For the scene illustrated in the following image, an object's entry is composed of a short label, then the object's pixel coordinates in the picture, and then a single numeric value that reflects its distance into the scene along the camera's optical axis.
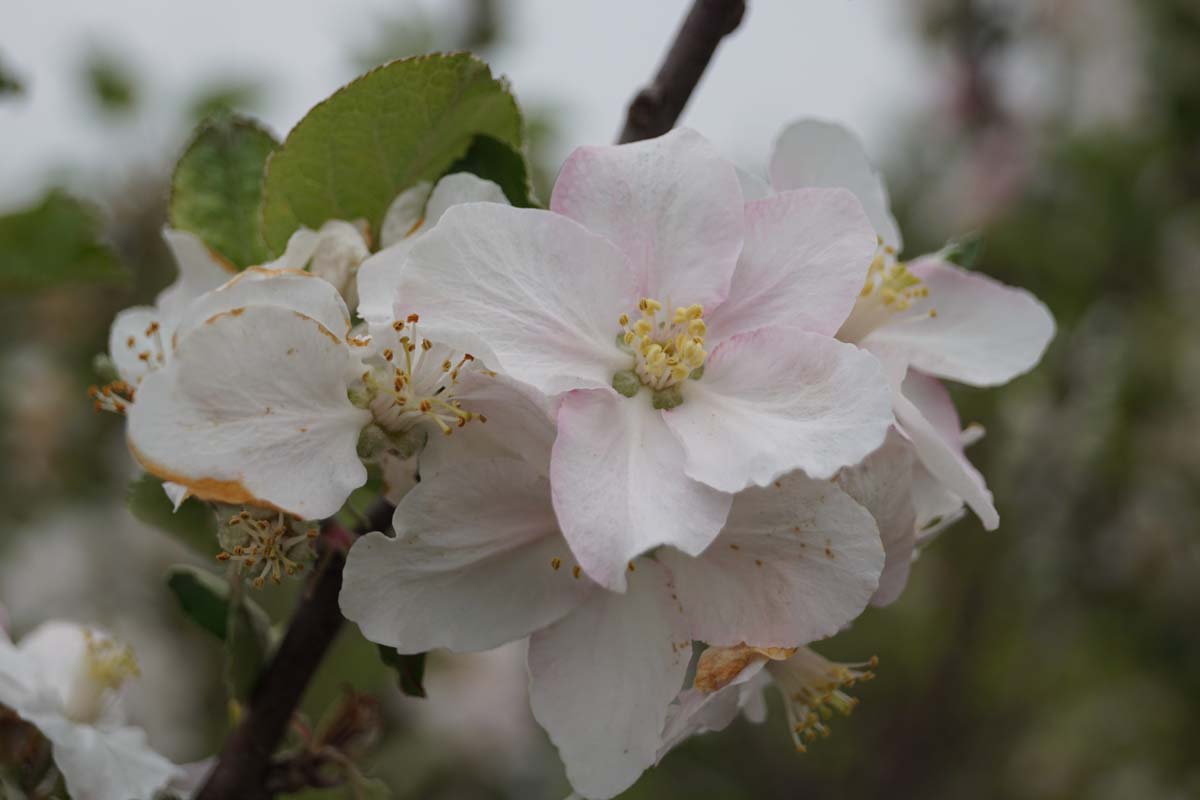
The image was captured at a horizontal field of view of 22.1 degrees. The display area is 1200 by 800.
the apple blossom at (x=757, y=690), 0.29
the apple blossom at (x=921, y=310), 0.30
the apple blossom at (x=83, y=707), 0.30
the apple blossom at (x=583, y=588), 0.28
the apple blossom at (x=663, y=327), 0.28
